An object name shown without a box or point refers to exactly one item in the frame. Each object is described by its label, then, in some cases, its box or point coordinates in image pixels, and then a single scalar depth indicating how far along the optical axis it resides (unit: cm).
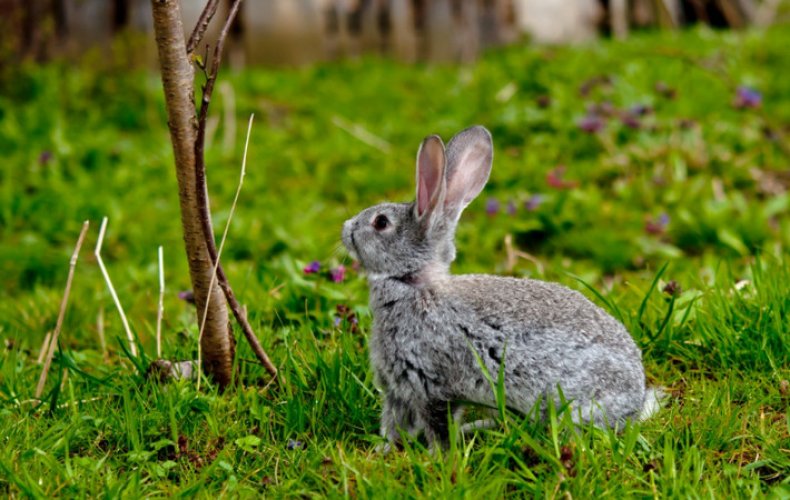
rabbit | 695
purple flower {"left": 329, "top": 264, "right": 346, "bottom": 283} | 927
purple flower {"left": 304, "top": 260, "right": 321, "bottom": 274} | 929
